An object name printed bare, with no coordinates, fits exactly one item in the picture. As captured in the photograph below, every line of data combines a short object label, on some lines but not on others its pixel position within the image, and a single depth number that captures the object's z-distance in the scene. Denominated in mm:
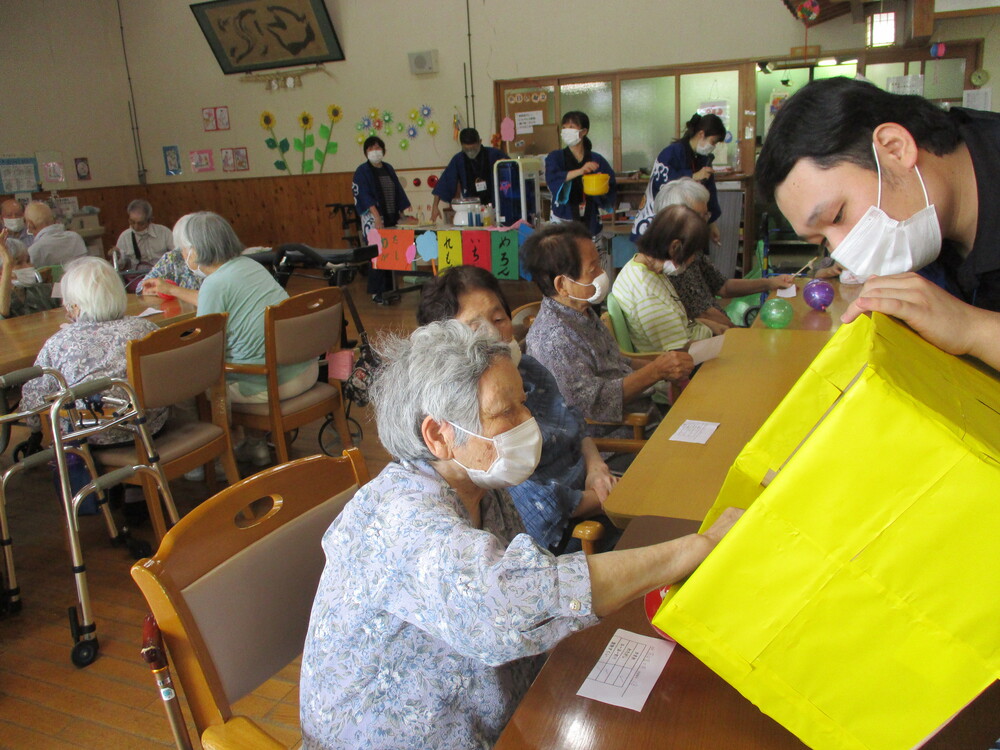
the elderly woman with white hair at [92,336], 2732
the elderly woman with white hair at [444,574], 860
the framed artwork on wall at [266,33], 8797
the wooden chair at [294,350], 3092
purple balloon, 3023
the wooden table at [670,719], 850
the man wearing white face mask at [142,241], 6230
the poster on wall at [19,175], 8625
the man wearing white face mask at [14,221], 5695
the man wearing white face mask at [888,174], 1032
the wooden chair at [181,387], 2596
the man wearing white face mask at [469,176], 7137
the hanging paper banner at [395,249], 6066
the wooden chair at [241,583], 1078
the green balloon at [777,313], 2775
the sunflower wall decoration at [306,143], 9195
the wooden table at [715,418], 1481
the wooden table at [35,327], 2967
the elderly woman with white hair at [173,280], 3934
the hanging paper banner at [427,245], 5927
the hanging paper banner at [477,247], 5695
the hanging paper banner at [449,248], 5805
